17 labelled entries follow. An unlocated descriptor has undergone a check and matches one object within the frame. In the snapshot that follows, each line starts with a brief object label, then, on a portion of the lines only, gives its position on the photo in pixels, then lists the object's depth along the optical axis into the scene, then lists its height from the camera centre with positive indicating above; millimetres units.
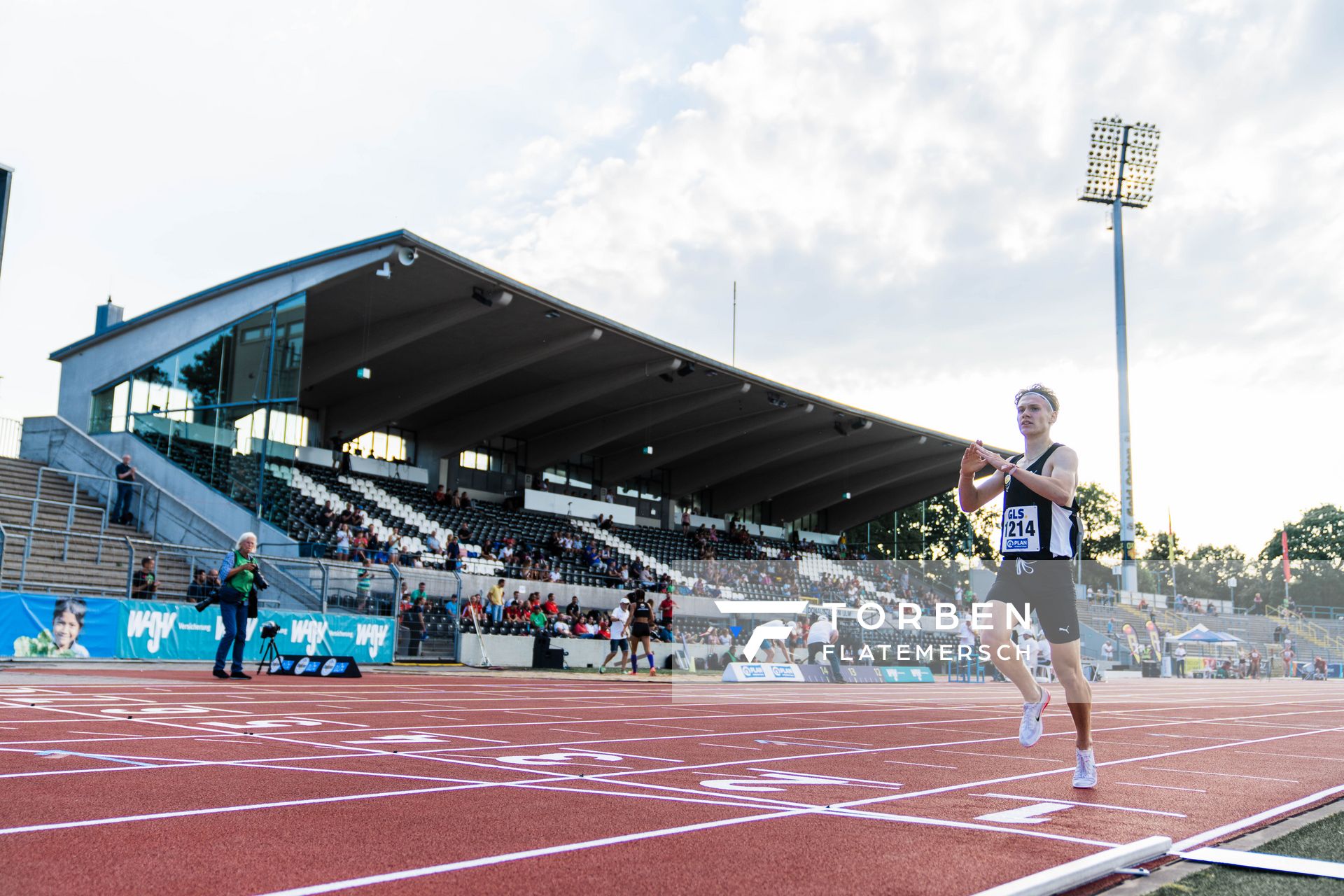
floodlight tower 49406 +20644
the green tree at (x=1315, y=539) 94125 +8736
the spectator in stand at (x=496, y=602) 26844 +185
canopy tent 38688 -27
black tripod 16312 -776
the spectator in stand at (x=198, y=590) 20375 +145
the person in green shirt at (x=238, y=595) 14164 +65
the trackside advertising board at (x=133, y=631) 16422 -541
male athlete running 5820 +397
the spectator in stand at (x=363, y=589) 22969 +327
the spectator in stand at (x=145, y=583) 19203 +230
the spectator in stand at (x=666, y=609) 25744 +156
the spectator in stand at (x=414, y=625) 23797 -396
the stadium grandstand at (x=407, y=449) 25156 +5063
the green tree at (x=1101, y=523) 94000 +9100
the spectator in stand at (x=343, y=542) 26188 +1490
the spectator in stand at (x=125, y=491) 27062 +2550
